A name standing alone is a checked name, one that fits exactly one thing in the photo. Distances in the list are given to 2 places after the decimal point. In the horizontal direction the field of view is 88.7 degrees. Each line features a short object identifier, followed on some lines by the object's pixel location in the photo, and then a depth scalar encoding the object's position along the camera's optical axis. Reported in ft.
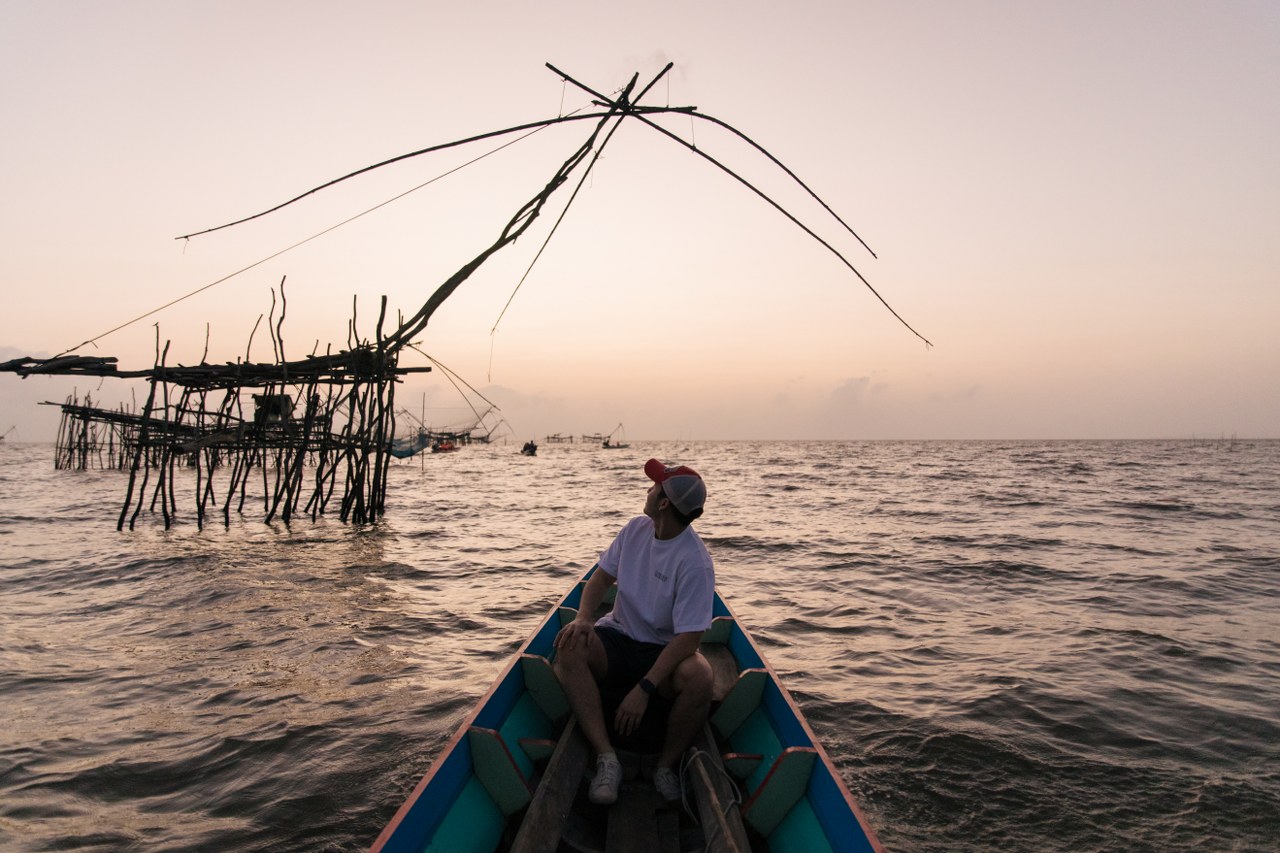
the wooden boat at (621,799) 7.94
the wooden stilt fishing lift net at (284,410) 41.27
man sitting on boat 10.30
